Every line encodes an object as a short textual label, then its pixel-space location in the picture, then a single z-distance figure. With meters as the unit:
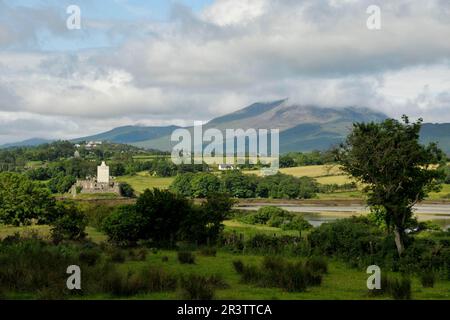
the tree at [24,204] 51.72
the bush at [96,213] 52.67
